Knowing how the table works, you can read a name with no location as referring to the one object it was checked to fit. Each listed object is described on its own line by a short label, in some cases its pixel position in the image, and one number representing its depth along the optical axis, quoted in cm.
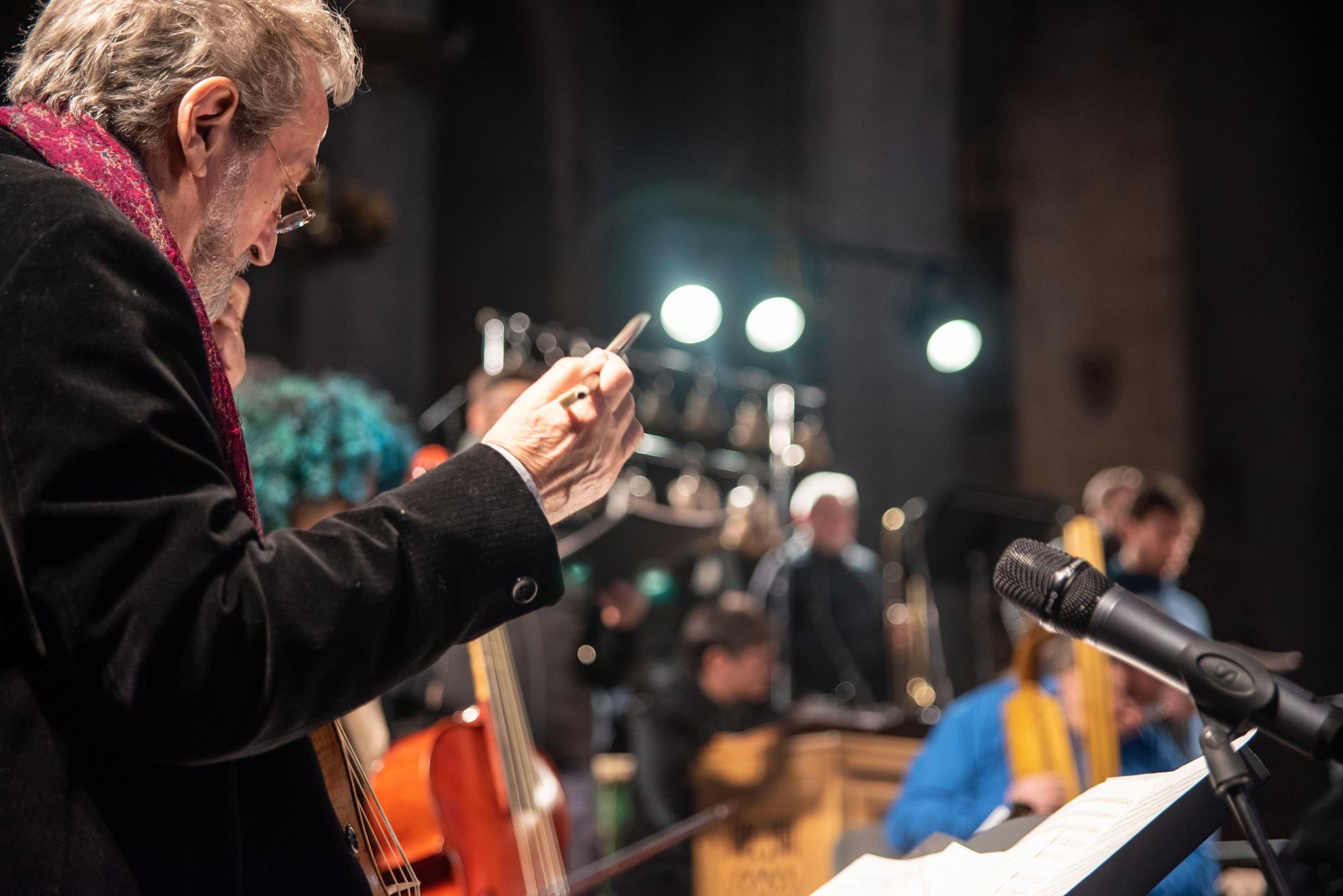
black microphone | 99
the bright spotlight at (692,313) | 753
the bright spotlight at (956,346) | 813
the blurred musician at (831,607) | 631
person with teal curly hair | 239
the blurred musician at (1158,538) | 529
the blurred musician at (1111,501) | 593
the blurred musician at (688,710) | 415
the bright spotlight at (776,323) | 777
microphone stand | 94
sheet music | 99
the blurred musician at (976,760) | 322
